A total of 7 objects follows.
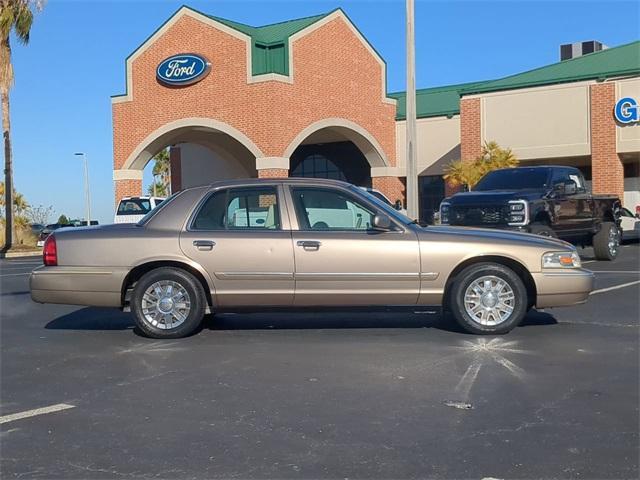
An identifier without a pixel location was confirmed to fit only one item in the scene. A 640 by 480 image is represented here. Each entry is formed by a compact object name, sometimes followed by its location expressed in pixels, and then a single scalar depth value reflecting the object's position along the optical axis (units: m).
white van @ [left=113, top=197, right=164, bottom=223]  25.73
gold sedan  8.09
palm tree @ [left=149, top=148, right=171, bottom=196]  67.62
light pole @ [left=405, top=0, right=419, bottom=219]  17.30
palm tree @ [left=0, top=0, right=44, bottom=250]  32.62
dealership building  28.45
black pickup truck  14.23
